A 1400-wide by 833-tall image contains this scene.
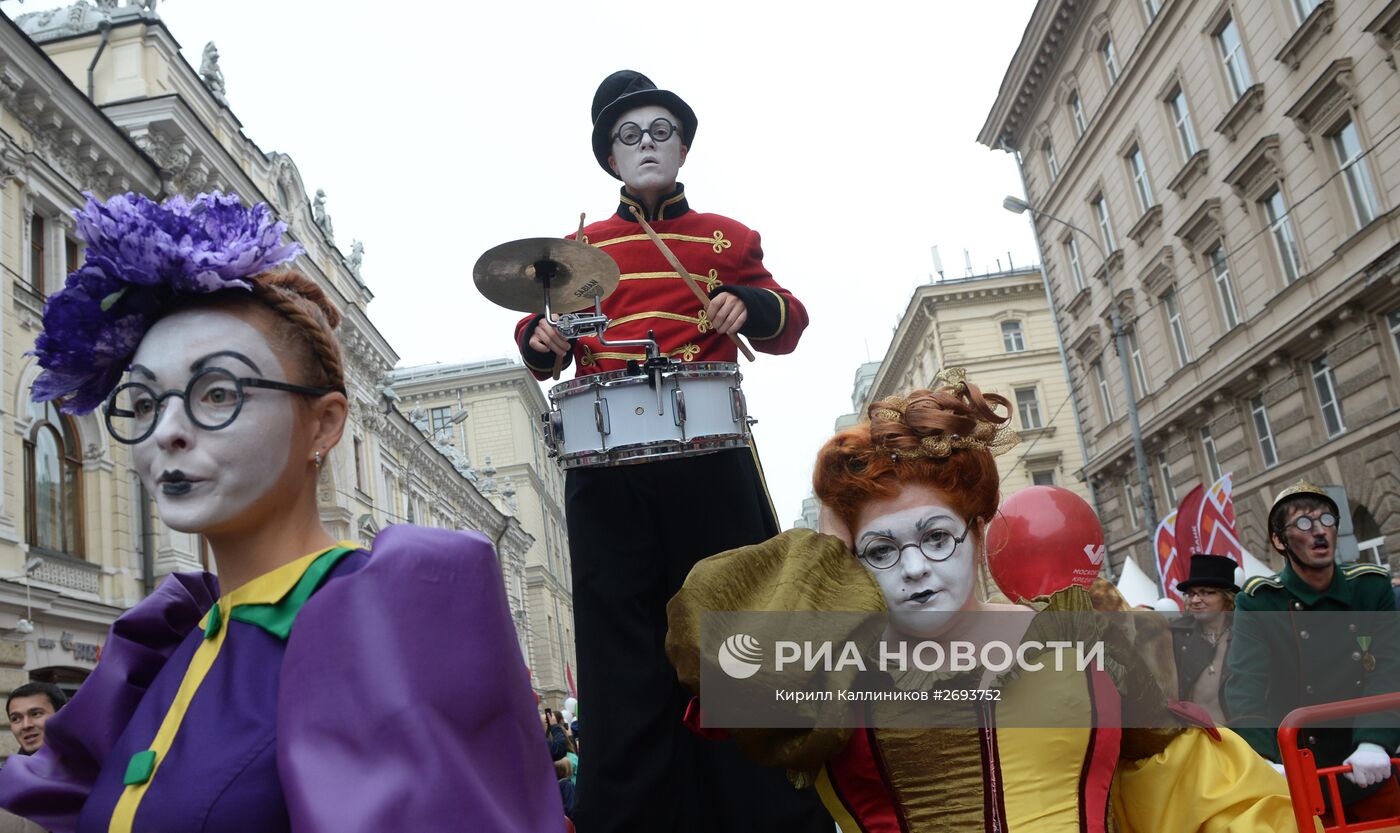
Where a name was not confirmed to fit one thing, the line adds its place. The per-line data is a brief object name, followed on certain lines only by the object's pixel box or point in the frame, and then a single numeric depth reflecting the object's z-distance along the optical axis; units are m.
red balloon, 5.16
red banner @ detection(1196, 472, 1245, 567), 10.36
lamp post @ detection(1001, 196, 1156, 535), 22.48
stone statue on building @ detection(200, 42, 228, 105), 26.45
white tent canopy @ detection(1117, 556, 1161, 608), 10.44
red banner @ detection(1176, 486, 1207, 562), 10.84
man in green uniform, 4.76
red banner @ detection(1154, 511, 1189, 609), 11.02
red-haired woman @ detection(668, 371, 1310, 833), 2.28
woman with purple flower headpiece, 1.57
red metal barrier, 3.94
